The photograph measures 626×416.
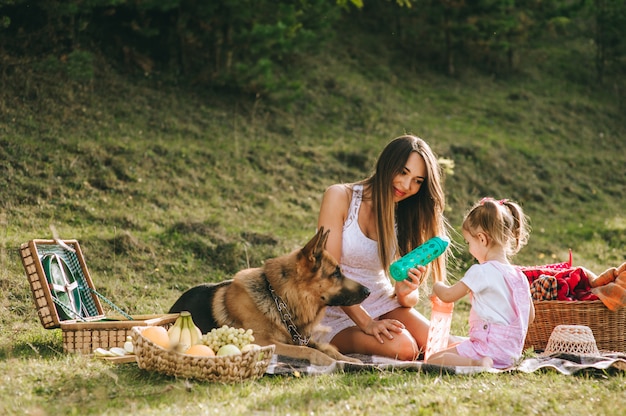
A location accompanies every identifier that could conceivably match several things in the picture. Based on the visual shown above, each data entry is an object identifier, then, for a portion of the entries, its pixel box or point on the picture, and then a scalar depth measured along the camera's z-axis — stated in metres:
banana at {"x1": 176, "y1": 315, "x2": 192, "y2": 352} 4.36
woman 5.50
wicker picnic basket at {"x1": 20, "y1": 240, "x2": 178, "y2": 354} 5.08
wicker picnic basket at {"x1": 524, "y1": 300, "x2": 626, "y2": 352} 5.63
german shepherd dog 5.14
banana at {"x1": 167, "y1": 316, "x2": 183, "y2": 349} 4.38
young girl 4.86
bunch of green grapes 4.44
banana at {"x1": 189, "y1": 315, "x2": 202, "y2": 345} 4.47
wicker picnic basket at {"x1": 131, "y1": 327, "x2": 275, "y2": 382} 4.20
